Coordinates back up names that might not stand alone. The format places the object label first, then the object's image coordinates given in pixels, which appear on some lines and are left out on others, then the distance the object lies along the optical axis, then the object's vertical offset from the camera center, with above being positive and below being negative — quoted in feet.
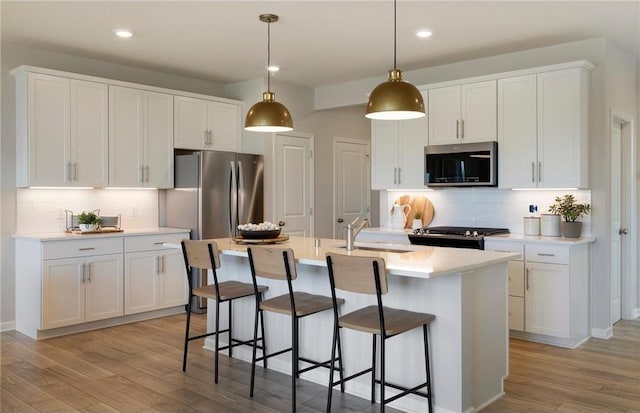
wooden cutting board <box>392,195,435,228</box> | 19.27 -0.08
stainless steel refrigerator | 18.58 +0.39
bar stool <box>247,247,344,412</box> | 10.32 -2.01
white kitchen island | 9.61 -2.40
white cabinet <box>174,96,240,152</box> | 19.57 +3.12
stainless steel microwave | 16.67 +1.33
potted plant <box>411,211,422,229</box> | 19.09 -0.58
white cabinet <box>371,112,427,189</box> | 18.53 +1.86
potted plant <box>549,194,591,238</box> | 15.33 -0.27
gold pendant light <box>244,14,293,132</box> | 12.59 +2.12
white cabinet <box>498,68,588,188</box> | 15.19 +2.25
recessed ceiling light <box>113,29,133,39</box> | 14.87 +4.92
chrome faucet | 11.87 -0.70
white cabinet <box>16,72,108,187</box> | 15.78 +2.30
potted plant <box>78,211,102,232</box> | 16.60 -0.52
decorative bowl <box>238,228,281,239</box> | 13.27 -0.73
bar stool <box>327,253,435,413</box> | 8.87 -2.06
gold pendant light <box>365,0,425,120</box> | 10.01 +2.04
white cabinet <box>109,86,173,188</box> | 17.69 +2.33
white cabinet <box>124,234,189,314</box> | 17.24 -2.36
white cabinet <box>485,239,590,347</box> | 14.52 -2.45
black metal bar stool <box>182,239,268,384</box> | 11.75 -1.95
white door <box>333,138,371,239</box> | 24.72 +1.13
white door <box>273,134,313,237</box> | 21.94 +0.96
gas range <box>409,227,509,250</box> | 15.75 -0.96
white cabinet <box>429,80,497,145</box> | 16.79 +3.01
